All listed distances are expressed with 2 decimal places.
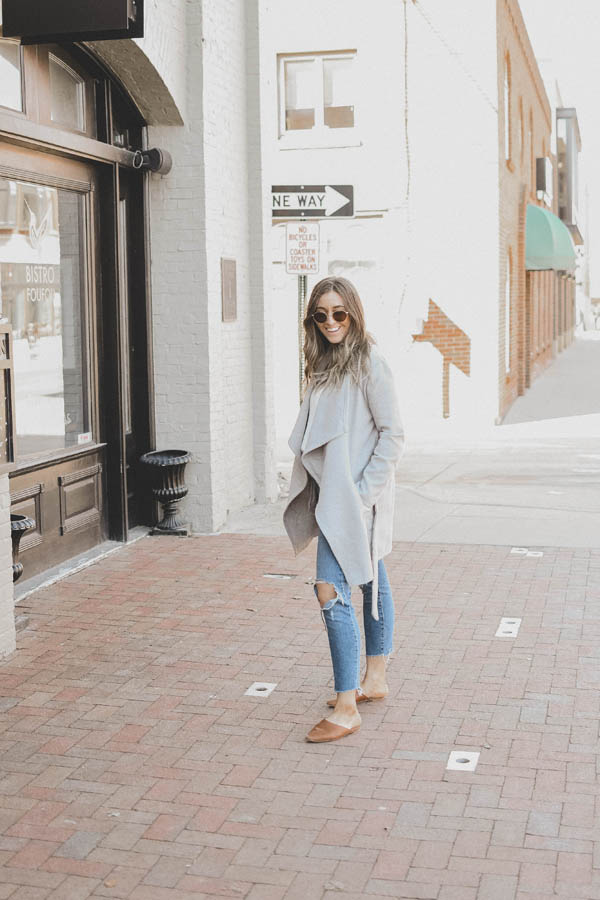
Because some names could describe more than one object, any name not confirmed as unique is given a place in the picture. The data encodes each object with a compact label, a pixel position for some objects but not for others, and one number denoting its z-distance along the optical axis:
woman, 4.96
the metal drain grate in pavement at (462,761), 4.70
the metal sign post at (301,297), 10.54
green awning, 23.00
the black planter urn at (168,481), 9.06
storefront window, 7.71
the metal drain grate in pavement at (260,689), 5.61
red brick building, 18.78
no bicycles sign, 11.02
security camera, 8.99
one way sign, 10.72
